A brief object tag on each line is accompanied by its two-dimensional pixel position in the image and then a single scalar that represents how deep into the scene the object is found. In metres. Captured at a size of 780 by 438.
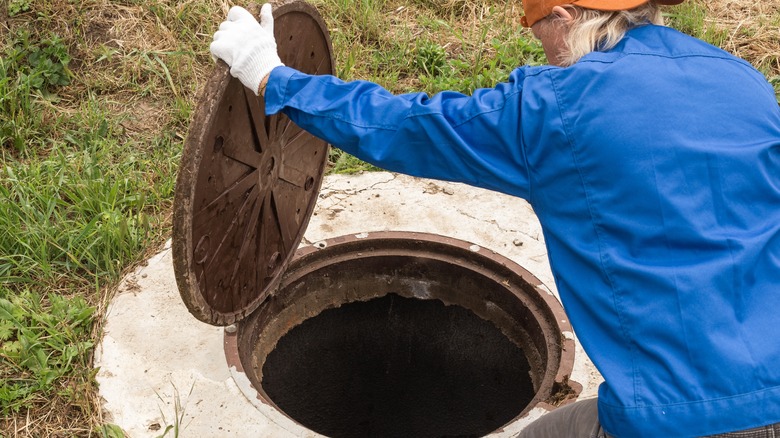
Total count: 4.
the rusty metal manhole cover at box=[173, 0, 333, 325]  2.27
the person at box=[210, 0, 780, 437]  1.84
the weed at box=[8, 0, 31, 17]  4.92
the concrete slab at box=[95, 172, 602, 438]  2.70
